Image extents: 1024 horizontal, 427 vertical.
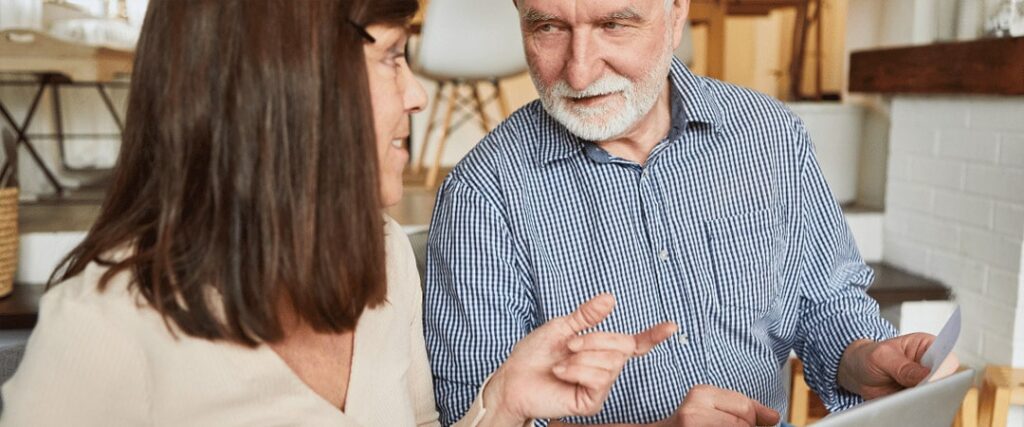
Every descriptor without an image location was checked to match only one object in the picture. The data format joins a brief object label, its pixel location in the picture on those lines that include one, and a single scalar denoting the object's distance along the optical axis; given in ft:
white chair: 9.93
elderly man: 4.24
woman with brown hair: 2.50
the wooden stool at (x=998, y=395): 5.80
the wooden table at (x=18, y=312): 6.43
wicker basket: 6.56
